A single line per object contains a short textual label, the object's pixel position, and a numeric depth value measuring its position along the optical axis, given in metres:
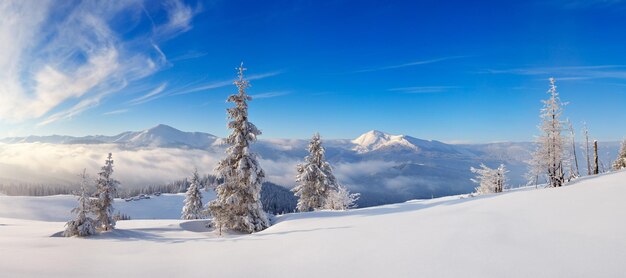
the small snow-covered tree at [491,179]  48.94
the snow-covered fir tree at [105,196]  20.61
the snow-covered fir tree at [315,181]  42.12
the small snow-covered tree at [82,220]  18.02
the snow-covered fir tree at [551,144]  29.80
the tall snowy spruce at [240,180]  24.52
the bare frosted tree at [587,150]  41.59
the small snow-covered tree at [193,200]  57.19
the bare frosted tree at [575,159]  31.14
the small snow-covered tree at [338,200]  38.53
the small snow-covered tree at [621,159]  40.78
